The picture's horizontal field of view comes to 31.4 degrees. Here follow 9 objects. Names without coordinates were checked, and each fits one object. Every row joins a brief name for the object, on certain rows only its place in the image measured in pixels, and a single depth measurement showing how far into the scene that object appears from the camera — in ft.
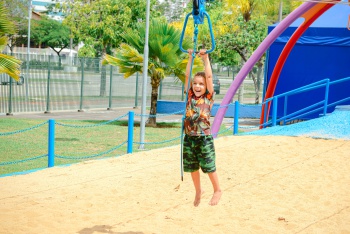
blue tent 65.41
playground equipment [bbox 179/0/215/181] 24.26
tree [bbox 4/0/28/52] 172.53
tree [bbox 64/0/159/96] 110.11
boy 23.48
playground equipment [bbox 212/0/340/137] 53.11
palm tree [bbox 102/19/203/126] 69.77
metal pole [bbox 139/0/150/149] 52.18
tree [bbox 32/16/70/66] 221.05
